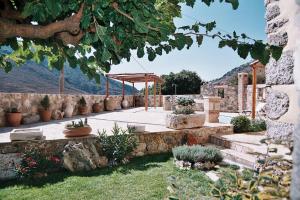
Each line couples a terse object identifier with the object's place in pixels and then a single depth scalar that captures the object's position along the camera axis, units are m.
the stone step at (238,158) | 6.01
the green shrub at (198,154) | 6.46
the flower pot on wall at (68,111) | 12.24
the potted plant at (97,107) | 15.48
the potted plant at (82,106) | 13.84
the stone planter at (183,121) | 8.48
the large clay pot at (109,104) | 16.89
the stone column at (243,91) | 18.84
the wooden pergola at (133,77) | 15.81
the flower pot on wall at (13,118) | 8.91
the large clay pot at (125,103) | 19.14
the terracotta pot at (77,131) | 6.96
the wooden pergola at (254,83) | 11.42
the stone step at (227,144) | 6.91
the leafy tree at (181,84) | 36.72
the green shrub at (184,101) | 8.96
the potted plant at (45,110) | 10.59
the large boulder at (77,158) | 6.30
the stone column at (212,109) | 10.27
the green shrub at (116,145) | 6.99
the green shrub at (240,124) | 9.46
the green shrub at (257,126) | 9.70
